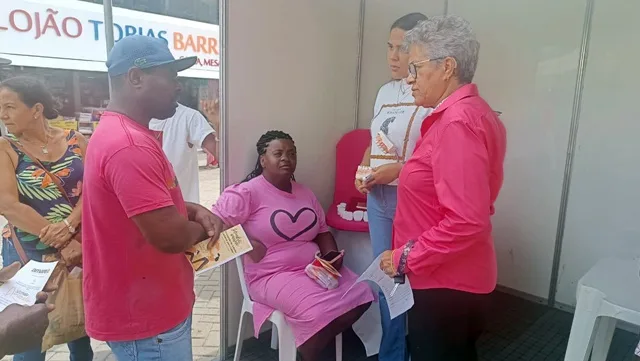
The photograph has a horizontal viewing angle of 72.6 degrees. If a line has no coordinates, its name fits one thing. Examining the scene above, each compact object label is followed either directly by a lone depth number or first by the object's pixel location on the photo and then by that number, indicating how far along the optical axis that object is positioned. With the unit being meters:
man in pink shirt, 1.07
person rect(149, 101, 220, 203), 2.10
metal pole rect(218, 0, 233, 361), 2.19
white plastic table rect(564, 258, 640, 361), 1.65
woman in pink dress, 2.01
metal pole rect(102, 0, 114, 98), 1.76
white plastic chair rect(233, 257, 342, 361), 2.04
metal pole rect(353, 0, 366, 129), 3.13
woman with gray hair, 1.20
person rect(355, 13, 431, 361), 2.00
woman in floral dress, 1.55
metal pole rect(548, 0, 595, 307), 2.76
